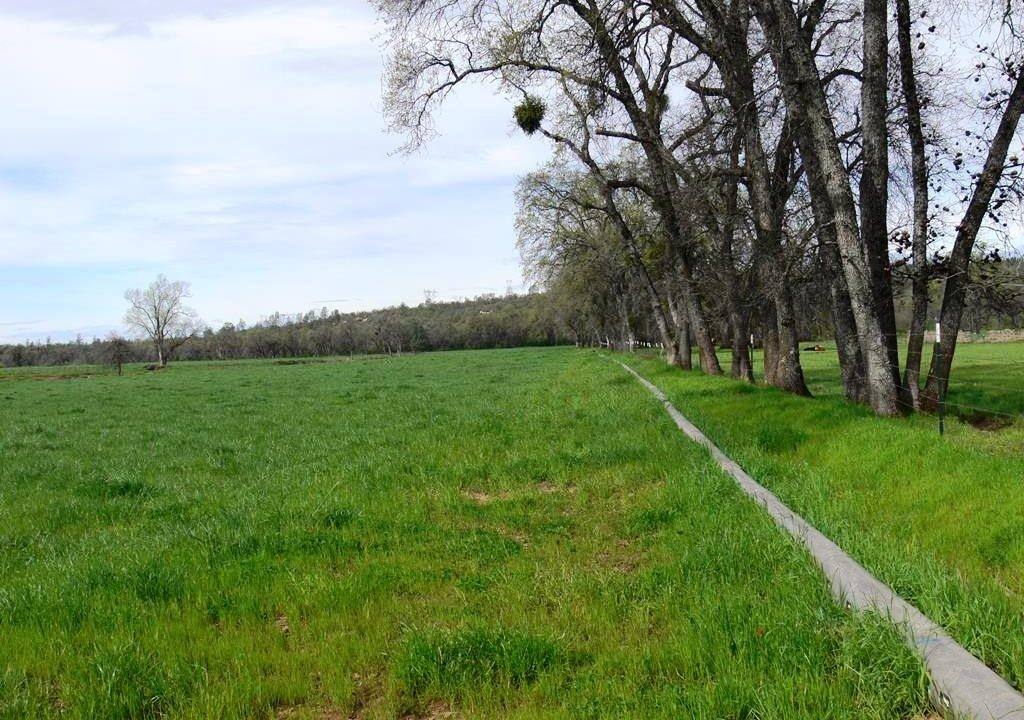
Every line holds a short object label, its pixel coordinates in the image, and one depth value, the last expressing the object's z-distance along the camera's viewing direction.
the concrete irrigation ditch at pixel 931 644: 2.69
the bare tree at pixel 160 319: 107.75
